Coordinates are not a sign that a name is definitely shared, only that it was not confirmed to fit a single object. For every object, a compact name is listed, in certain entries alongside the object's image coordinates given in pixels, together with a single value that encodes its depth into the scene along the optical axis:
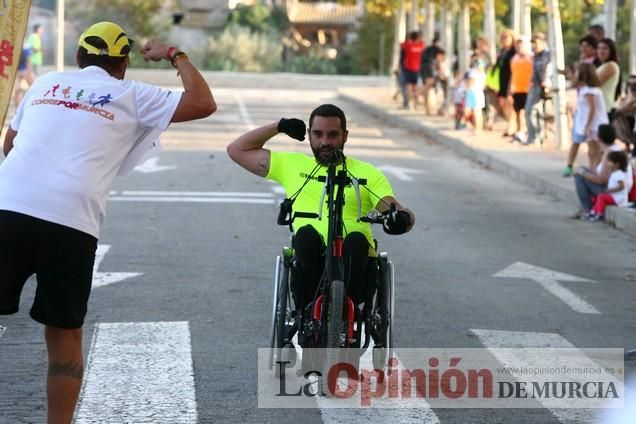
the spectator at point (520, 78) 26.08
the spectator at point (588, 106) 18.81
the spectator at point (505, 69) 27.12
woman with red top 36.12
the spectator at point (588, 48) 20.48
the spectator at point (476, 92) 28.47
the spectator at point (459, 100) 30.11
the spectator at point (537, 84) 25.00
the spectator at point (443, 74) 35.19
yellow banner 10.20
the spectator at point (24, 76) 33.64
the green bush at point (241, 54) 64.00
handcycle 7.26
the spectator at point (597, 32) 21.71
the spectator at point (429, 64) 35.00
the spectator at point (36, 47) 39.16
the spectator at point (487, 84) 29.61
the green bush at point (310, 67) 66.31
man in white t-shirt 5.98
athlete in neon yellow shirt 7.48
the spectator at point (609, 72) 20.12
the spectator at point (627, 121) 19.44
